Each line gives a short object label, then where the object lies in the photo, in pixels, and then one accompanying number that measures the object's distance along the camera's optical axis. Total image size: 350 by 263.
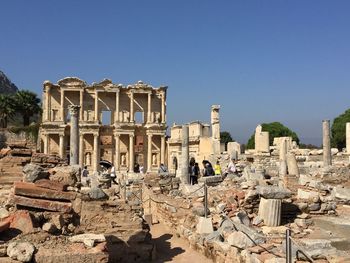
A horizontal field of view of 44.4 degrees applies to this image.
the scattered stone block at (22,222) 7.92
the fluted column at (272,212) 11.83
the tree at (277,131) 68.25
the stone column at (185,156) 21.25
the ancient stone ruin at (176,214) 7.95
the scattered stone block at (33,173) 10.29
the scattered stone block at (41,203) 8.92
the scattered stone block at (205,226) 11.75
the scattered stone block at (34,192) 9.05
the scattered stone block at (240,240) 9.45
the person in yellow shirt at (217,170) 21.79
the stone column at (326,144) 24.25
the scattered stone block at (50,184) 9.55
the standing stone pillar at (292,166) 19.48
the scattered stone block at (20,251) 6.98
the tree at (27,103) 52.41
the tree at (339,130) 59.63
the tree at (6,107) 51.69
